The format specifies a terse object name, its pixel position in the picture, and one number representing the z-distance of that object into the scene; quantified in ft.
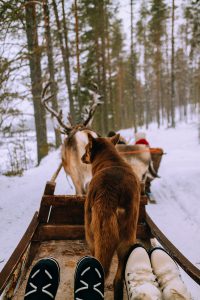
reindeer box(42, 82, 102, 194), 14.69
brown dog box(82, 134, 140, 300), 6.91
